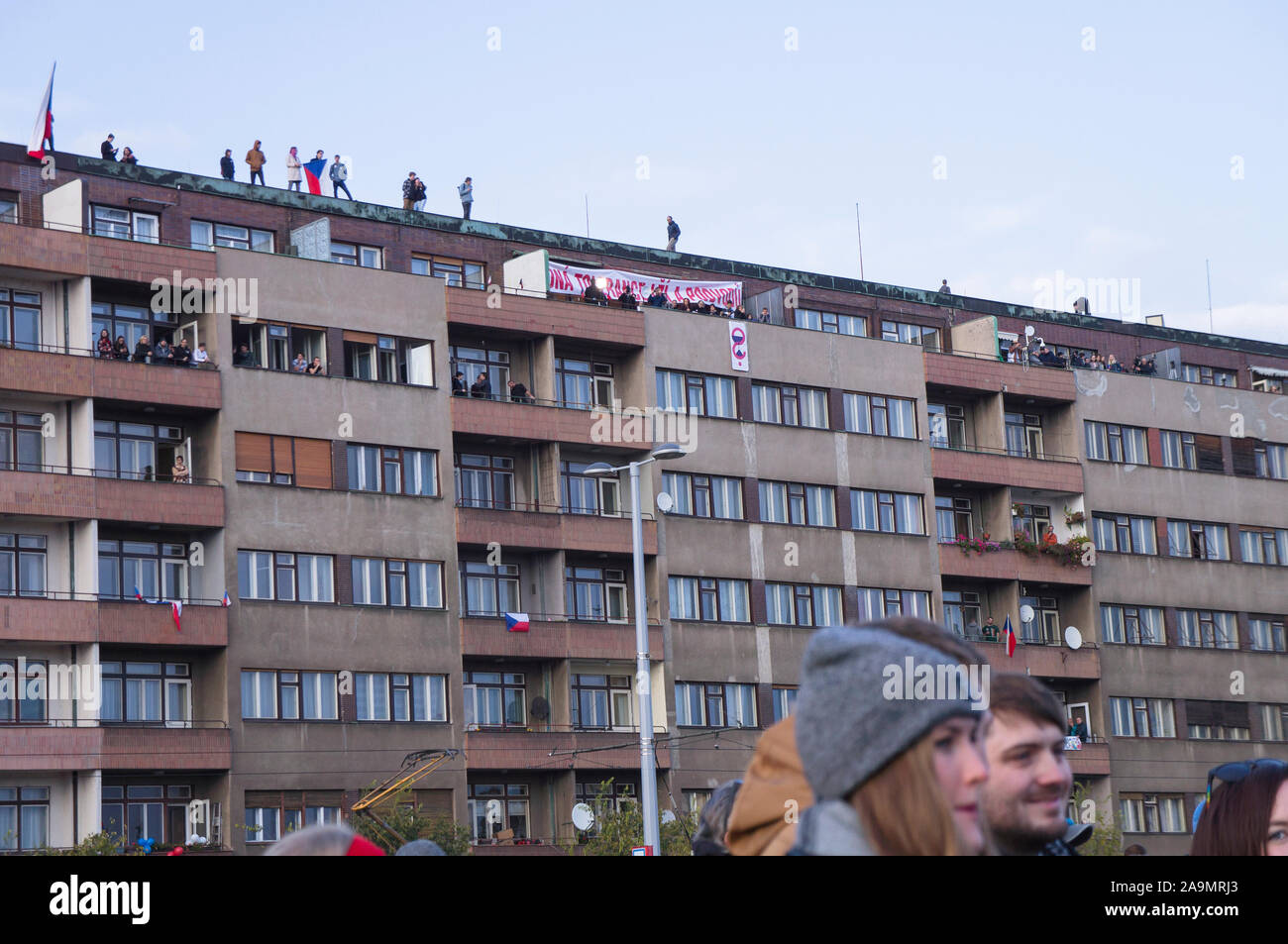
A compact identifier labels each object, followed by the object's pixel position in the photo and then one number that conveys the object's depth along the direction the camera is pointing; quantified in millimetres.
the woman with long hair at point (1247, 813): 7141
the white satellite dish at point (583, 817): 57438
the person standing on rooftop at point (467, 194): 66438
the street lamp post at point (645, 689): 45281
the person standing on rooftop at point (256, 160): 61688
